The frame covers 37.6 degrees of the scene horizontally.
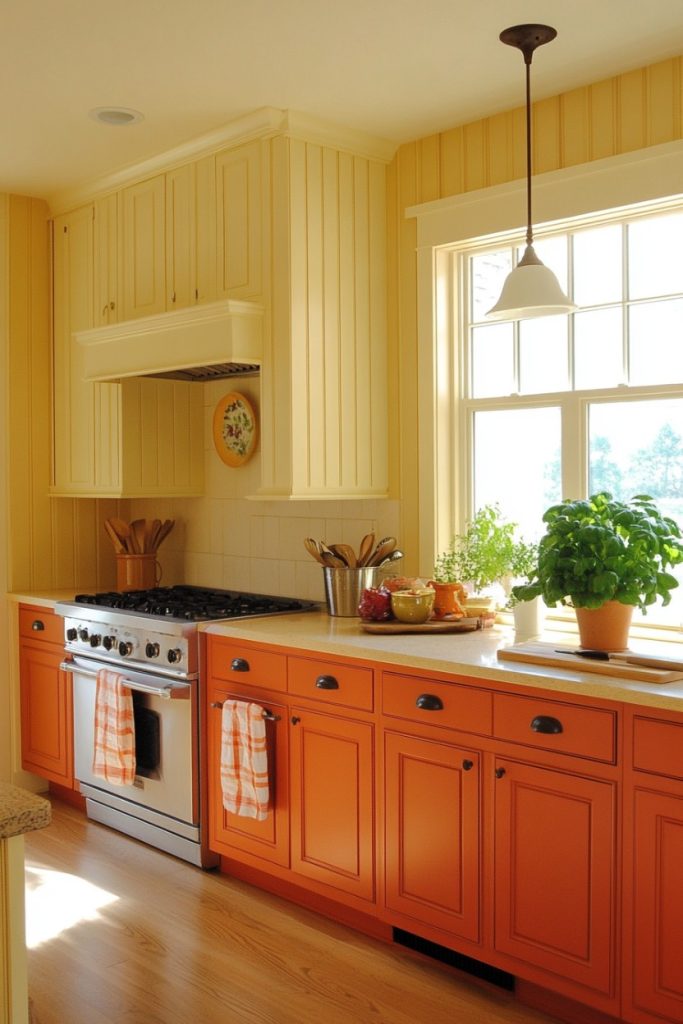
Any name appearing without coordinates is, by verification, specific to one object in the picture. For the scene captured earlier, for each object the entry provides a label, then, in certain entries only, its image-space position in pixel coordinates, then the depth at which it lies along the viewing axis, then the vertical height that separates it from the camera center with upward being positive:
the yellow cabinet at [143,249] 4.05 +1.00
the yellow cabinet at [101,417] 4.37 +0.33
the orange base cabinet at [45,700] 4.28 -0.91
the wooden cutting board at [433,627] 3.21 -0.44
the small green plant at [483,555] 3.29 -0.22
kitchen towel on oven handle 3.75 -0.91
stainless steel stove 3.57 -0.75
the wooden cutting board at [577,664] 2.44 -0.45
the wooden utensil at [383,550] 3.68 -0.22
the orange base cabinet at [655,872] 2.31 -0.90
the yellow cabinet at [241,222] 3.61 +0.99
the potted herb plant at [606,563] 2.71 -0.20
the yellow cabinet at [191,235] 3.80 +0.99
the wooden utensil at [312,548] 3.74 -0.22
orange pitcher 3.37 -0.38
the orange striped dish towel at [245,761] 3.27 -0.89
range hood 3.56 +0.56
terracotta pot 2.75 -0.38
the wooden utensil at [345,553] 3.68 -0.23
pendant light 2.78 +0.57
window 3.16 +0.37
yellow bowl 3.30 -0.38
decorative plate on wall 4.17 +0.26
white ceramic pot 3.12 -0.41
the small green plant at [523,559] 3.22 -0.23
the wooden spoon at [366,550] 3.69 -0.22
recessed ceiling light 3.48 +1.32
